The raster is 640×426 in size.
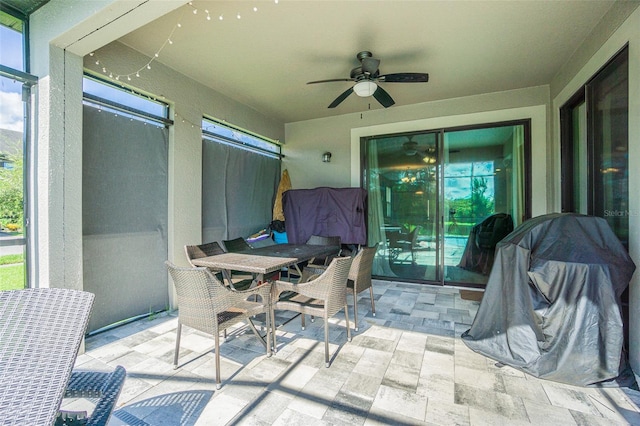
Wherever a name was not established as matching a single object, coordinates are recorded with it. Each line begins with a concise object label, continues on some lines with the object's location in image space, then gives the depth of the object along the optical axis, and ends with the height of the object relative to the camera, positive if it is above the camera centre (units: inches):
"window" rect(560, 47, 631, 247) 95.2 +25.1
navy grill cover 187.0 -0.7
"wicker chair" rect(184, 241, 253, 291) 121.3 -17.8
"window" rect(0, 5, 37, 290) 89.6 +20.5
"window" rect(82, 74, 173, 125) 111.7 +47.3
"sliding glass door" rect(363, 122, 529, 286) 176.1 +9.1
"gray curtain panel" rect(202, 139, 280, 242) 163.5 +14.2
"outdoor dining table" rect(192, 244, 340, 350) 102.0 -18.2
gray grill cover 78.2 -26.1
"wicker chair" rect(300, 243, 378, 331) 116.7 -24.4
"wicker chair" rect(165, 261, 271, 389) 78.4 -24.9
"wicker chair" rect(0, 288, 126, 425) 37.9 -21.2
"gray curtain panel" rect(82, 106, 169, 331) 112.2 -0.4
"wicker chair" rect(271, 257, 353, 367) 93.5 -26.5
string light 100.6 +66.5
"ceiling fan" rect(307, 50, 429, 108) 119.5 +57.1
